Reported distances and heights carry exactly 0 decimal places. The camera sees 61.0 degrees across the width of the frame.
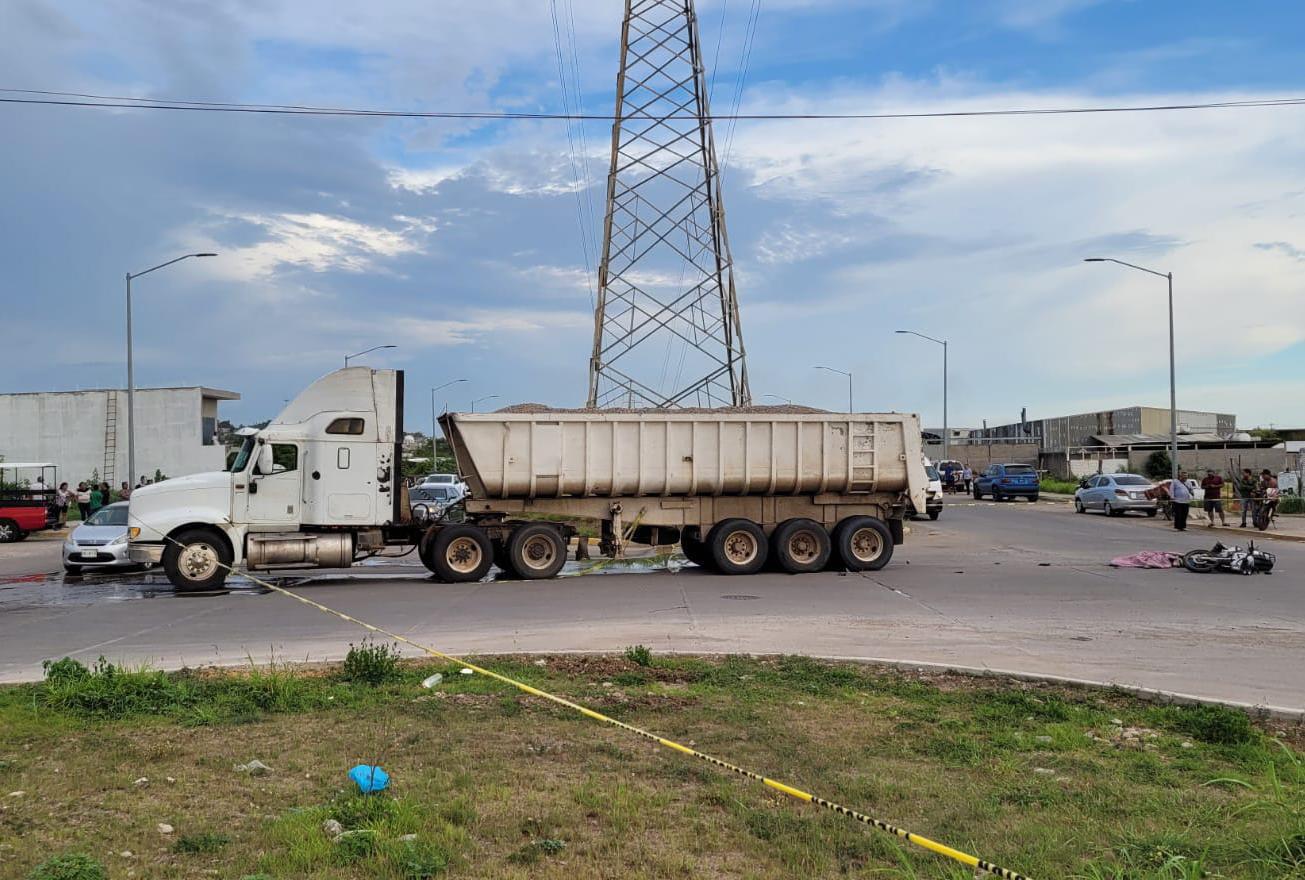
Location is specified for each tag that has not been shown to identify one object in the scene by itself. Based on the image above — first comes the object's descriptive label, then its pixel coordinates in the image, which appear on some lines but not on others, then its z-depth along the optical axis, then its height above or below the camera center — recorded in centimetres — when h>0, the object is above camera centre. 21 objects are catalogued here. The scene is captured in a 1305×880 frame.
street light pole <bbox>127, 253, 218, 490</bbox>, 3183 +144
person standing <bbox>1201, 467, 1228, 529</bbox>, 3105 -75
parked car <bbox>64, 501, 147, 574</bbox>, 2064 -142
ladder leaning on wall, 5909 +212
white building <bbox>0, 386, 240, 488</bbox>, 5975 +226
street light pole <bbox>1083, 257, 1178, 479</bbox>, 3647 +80
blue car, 5138 -80
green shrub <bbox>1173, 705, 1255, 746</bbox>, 689 -168
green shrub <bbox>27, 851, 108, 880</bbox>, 449 -163
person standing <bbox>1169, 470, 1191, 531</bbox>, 3056 -106
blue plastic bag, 567 -159
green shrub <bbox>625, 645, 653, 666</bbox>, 951 -163
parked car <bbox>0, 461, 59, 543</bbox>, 3206 -118
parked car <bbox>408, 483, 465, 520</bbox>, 3321 -81
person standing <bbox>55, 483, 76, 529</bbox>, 3734 -98
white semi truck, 1792 -38
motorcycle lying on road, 1838 -164
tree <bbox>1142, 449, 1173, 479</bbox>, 5912 -9
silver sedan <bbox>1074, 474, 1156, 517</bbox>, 3842 -107
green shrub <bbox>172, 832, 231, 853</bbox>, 496 -168
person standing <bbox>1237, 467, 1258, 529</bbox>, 3180 -69
